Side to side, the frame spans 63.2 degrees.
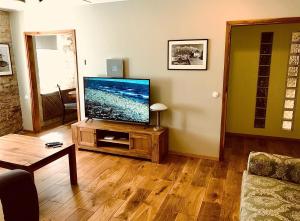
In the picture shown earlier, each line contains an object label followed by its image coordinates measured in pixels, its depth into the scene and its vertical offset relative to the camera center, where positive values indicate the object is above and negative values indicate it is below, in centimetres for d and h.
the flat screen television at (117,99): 368 -48
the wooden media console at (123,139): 356 -109
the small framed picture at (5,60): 462 +15
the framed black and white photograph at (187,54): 345 +20
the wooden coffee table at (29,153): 247 -92
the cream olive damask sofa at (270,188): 168 -96
